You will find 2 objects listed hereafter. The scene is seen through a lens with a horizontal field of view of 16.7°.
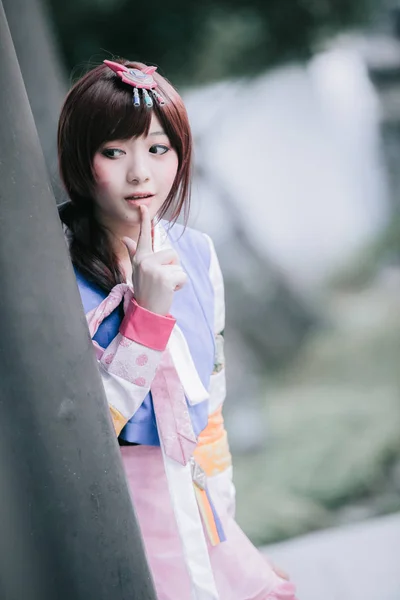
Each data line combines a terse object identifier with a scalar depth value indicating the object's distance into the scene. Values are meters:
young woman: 1.77
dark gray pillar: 1.60
